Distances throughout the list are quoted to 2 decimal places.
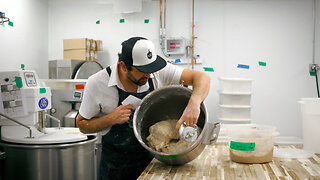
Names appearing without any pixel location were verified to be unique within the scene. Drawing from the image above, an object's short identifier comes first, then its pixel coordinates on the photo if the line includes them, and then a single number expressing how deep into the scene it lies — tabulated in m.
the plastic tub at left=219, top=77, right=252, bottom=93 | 3.67
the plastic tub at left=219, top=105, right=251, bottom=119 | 3.70
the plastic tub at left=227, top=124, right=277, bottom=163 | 1.51
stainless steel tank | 2.46
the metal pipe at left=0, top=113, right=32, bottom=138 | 2.43
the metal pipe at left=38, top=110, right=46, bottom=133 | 2.75
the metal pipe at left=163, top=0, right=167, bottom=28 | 4.39
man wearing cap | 1.46
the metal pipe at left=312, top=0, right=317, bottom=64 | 4.12
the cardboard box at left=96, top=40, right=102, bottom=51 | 4.43
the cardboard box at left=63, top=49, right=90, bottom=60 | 4.14
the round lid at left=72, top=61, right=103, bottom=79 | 3.91
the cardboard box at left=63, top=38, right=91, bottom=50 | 4.12
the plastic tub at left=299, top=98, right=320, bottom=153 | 1.70
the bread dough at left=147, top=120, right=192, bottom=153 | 1.47
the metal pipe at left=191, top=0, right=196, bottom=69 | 4.31
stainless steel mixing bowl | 1.32
